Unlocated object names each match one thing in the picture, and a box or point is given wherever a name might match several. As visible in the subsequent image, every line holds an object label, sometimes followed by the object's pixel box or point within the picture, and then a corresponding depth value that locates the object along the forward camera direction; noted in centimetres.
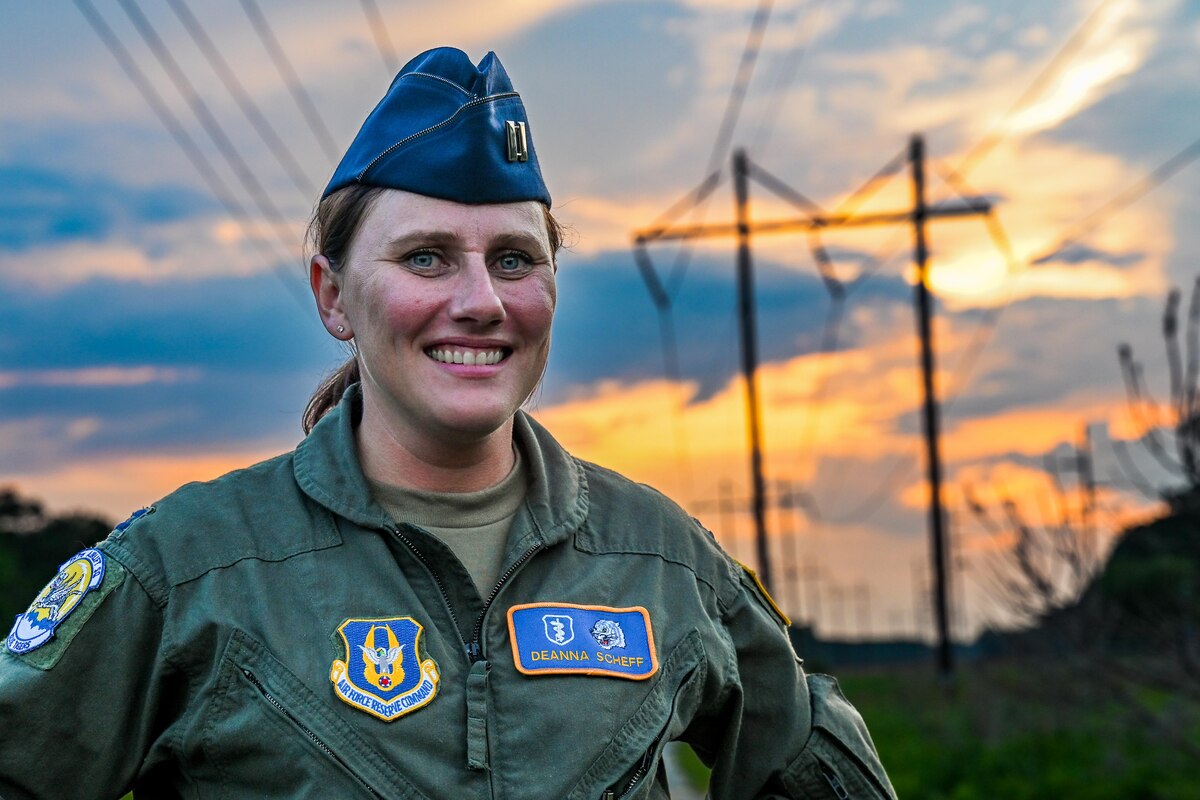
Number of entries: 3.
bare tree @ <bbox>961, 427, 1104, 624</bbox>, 1001
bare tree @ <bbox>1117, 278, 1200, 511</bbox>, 751
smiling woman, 273
